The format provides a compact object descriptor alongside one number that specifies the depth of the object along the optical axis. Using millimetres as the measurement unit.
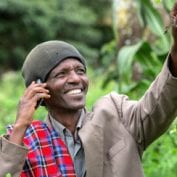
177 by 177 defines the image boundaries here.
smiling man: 3453
